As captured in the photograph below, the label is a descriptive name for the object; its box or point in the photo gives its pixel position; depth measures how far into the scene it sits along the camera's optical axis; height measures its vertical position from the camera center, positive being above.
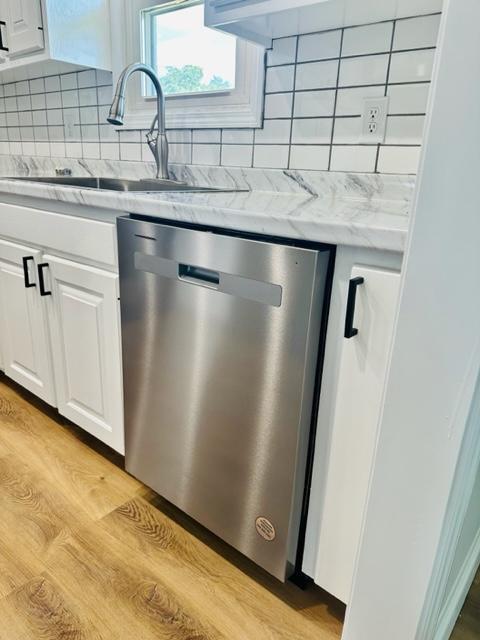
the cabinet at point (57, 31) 1.62 +0.48
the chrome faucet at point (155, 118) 1.29 +0.15
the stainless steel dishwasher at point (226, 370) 0.79 -0.40
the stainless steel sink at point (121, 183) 1.56 -0.07
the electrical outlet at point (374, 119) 1.15 +0.15
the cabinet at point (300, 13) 1.01 +0.39
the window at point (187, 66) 1.41 +0.35
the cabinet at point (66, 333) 1.22 -0.51
